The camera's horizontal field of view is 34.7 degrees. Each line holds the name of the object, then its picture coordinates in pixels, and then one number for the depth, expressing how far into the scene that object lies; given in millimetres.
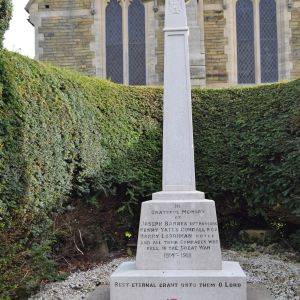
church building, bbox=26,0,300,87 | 14328
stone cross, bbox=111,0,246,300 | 5027
